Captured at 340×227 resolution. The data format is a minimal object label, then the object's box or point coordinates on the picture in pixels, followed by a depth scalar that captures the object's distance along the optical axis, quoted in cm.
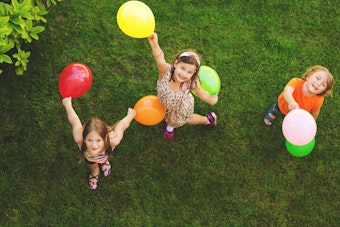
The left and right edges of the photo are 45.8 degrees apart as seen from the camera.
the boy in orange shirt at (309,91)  310
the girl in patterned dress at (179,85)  294
